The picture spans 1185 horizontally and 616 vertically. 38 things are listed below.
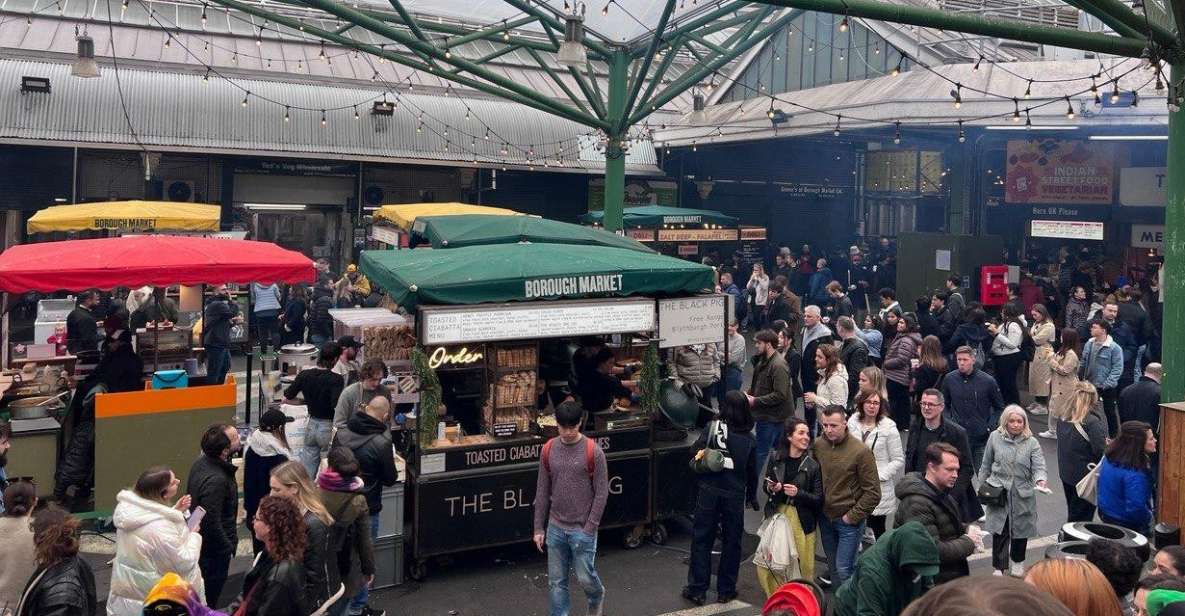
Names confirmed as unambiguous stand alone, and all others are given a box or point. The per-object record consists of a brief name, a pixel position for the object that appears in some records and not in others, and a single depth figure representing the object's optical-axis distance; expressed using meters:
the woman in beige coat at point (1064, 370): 11.82
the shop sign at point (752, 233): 23.22
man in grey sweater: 6.93
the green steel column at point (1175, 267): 8.37
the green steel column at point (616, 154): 15.80
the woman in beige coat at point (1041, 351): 13.66
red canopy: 9.73
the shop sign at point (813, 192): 31.36
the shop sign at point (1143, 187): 23.56
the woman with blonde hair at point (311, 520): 5.60
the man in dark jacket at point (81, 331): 13.66
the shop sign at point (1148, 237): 24.64
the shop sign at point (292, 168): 24.27
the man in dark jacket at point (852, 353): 11.93
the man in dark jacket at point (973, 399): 9.79
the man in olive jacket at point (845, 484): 7.29
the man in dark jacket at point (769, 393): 10.25
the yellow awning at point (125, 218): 15.66
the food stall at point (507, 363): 8.29
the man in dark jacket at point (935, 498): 6.17
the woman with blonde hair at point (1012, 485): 7.89
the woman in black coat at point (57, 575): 5.20
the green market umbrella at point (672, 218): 21.81
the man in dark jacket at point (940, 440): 7.74
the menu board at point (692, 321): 9.36
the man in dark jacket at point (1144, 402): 9.63
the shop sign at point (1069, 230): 22.56
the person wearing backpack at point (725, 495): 7.51
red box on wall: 20.31
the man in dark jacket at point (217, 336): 14.19
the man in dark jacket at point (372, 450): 7.68
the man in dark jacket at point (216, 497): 6.91
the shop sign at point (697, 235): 21.75
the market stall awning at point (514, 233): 11.64
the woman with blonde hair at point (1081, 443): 8.59
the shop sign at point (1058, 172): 24.28
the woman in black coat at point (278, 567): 5.06
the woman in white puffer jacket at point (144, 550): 5.72
